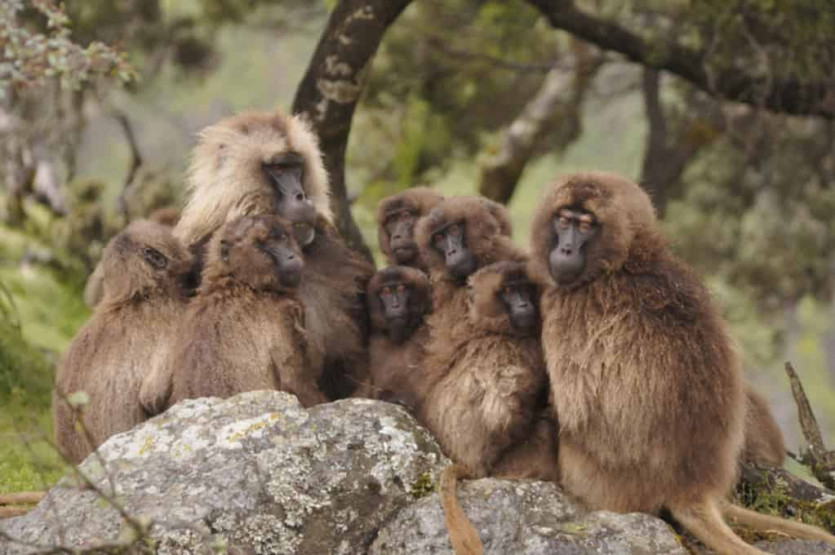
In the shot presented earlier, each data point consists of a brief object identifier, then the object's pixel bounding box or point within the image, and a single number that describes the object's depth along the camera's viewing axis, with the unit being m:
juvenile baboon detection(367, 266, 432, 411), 13.67
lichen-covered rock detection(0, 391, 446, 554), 10.78
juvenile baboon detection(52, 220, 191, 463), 13.45
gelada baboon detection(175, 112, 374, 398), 14.16
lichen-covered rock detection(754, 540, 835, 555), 11.46
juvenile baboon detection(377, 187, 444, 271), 15.27
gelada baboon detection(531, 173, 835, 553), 11.62
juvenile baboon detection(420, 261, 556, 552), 12.31
